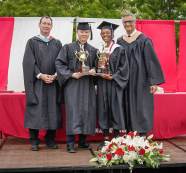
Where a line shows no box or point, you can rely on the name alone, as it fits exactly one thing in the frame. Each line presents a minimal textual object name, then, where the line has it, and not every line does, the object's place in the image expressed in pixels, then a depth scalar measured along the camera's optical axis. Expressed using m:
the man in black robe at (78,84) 6.21
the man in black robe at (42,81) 6.32
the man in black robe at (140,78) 6.40
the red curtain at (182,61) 8.16
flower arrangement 5.36
